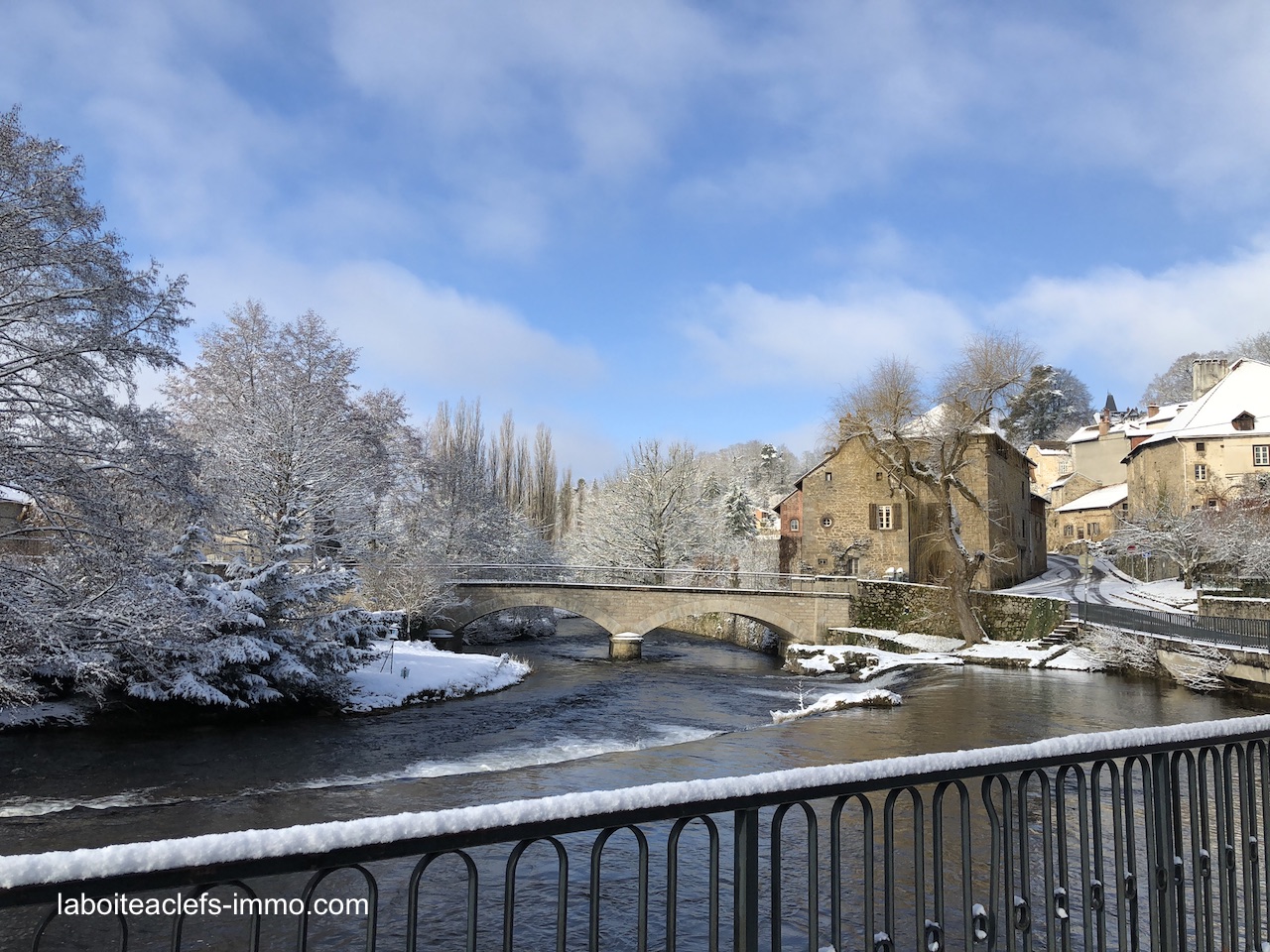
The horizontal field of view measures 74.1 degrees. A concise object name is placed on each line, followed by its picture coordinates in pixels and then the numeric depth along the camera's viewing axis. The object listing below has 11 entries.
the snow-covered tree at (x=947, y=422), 31.52
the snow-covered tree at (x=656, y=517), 46.34
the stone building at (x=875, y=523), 43.56
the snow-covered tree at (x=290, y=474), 19.92
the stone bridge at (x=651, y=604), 34.78
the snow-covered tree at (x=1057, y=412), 90.12
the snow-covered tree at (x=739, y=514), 59.31
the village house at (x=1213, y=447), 44.38
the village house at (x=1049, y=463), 80.94
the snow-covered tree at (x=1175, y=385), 76.81
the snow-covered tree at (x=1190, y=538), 34.97
